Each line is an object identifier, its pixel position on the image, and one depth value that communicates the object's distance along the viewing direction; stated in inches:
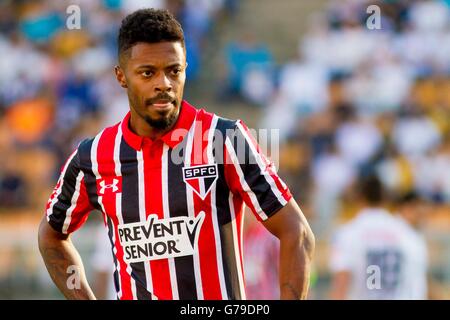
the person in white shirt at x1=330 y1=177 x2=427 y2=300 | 587.2
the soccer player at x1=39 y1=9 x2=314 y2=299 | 339.6
